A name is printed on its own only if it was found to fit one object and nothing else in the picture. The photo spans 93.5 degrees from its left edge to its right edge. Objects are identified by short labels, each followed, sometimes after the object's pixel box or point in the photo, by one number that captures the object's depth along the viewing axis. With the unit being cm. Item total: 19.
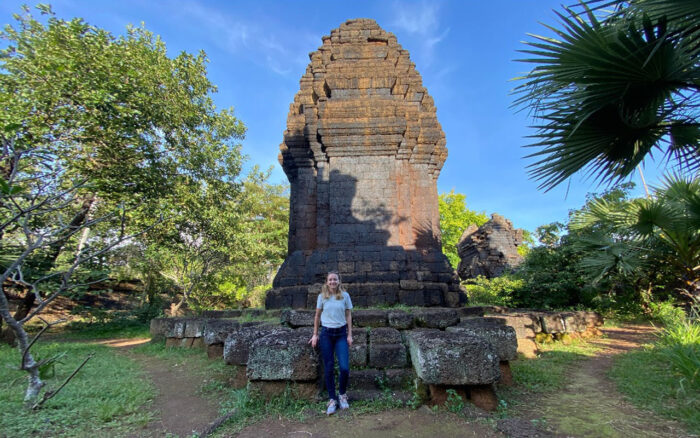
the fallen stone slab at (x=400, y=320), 439
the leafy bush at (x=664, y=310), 702
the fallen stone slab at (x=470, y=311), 572
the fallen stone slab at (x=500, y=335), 373
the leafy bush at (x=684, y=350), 322
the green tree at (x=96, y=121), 777
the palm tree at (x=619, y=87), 325
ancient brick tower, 629
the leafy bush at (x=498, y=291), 1009
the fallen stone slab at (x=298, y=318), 451
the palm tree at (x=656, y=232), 622
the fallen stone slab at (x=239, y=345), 385
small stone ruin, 1597
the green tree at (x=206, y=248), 1137
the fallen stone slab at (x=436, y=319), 445
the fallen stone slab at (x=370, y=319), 441
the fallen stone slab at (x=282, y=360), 316
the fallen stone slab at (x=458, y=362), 286
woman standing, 305
